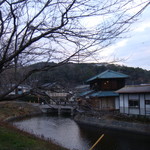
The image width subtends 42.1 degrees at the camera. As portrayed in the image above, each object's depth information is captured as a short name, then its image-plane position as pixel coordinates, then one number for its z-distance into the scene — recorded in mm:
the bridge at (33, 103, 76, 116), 35744
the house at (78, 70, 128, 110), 26672
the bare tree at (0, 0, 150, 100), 4551
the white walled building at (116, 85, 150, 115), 19531
